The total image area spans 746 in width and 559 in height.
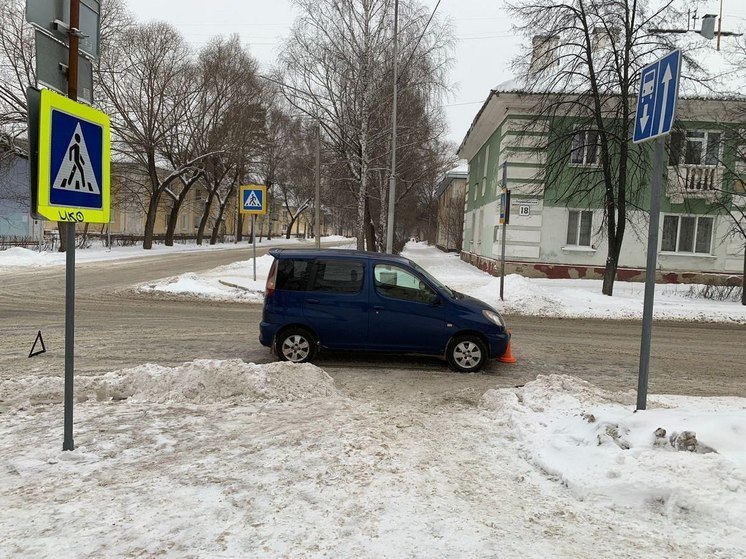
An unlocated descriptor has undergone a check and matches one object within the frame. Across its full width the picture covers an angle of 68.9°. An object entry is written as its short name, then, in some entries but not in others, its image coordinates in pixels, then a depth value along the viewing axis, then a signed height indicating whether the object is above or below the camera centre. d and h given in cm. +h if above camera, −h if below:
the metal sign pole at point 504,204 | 1396 +125
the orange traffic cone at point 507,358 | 784 -154
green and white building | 2159 +139
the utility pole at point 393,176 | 1855 +252
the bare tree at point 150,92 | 3409 +926
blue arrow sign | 427 +134
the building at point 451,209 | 4684 +395
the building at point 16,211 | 4013 +142
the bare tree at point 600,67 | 1631 +594
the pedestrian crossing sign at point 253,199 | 1661 +126
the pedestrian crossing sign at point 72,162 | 355 +48
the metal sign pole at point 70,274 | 380 -30
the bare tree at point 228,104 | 3862 +979
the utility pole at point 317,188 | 1861 +190
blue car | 749 -95
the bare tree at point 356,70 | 2155 +711
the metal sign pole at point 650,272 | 459 -11
